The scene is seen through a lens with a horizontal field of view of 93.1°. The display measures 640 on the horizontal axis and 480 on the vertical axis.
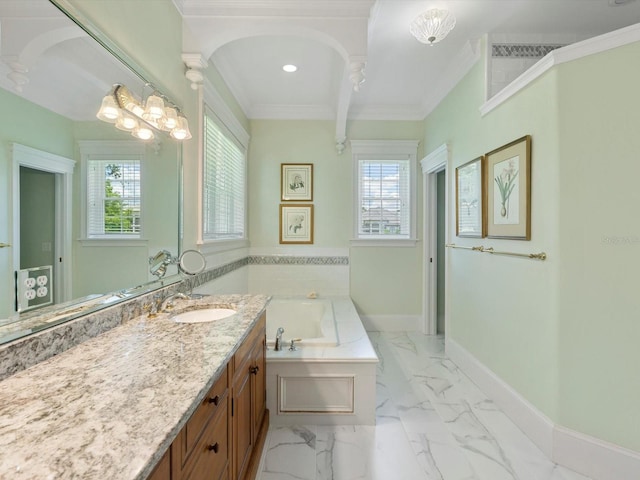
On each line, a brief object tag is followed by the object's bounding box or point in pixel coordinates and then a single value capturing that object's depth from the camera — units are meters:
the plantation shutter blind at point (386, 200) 3.73
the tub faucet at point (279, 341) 2.12
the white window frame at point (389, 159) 3.68
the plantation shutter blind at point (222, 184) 2.43
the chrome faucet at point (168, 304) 1.55
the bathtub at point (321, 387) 1.99
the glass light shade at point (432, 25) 1.99
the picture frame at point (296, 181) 3.66
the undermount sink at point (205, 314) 1.63
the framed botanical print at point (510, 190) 1.87
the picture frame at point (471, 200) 2.38
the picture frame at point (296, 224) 3.69
